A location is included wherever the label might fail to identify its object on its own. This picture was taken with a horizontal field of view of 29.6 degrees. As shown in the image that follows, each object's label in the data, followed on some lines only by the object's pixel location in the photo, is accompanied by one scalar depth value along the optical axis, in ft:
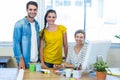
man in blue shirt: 9.20
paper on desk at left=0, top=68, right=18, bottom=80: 7.38
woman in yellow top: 9.43
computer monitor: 6.86
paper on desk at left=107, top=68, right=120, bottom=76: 8.07
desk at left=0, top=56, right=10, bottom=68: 11.71
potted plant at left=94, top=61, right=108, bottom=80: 7.01
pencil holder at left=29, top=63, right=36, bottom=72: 8.22
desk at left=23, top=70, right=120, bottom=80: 7.24
